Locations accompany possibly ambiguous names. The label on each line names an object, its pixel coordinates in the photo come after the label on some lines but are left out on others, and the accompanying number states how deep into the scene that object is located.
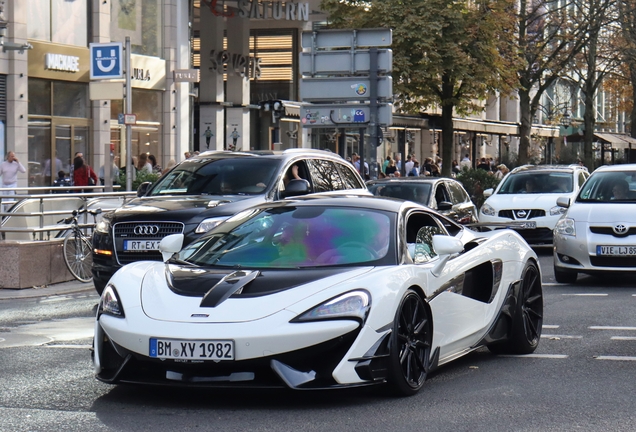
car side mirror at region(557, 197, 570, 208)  15.46
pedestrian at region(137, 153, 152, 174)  26.59
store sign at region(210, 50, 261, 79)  42.66
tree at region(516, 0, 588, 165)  40.53
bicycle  15.09
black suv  11.81
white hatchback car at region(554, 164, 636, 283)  13.98
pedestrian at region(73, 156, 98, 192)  25.30
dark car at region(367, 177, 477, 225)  18.48
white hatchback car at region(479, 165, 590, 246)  20.62
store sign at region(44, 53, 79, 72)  29.53
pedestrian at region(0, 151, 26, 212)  23.95
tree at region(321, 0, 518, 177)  33.28
